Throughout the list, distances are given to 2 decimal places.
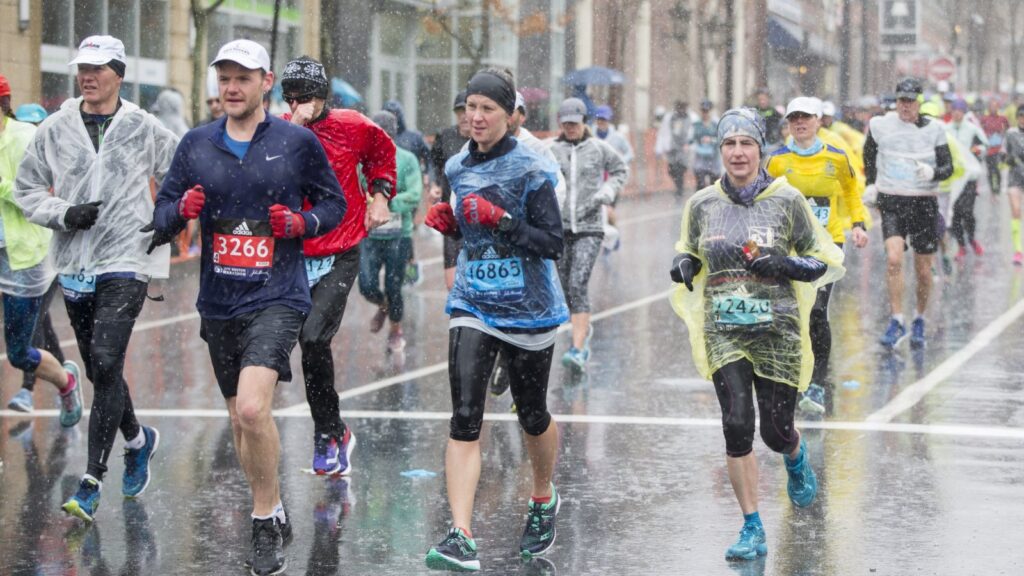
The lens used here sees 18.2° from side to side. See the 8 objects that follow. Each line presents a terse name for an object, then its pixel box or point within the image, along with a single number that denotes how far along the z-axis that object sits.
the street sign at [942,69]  94.91
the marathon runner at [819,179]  18.87
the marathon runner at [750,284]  12.49
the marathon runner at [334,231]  15.07
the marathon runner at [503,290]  12.15
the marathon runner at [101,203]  13.84
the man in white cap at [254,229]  11.95
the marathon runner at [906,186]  23.68
